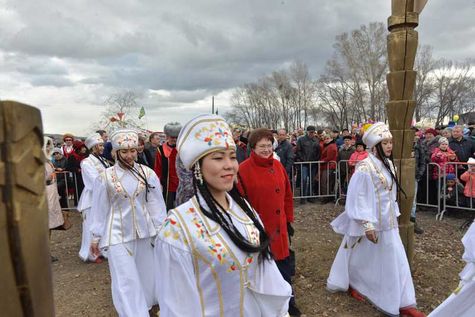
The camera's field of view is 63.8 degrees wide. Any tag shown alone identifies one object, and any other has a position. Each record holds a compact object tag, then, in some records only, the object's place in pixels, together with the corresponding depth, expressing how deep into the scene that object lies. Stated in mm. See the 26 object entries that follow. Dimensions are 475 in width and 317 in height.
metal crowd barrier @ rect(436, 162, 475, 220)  8234
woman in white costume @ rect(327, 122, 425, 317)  4395
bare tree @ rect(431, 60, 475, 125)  46594
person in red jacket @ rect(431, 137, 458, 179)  8516
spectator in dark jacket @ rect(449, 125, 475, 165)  8828
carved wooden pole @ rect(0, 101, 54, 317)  685
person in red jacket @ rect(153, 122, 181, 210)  5488
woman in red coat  4207
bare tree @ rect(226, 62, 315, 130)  54031
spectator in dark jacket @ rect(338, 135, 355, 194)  10039
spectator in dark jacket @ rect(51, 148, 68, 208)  10305
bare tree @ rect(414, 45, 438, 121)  42031
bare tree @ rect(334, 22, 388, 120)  37438
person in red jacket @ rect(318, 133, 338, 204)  10508
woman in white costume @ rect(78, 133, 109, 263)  6289
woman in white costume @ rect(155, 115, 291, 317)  2006
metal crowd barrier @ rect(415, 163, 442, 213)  8708
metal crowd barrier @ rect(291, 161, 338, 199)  10430
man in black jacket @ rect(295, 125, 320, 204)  10773
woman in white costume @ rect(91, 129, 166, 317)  4117
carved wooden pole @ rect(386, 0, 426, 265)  4672
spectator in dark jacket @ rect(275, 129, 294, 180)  9562
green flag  17103
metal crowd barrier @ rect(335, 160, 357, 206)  9859
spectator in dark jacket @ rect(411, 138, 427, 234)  8344
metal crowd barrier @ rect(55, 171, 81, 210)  10203
